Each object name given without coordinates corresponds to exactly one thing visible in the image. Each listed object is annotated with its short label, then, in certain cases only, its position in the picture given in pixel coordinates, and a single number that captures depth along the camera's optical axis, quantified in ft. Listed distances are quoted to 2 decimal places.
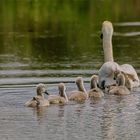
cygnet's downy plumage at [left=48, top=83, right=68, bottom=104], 59.21
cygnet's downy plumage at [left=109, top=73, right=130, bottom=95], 62.95
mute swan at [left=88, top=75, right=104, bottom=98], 61.72
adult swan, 66.64
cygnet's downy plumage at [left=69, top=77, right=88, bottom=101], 60.49
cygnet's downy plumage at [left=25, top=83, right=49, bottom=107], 58.08
